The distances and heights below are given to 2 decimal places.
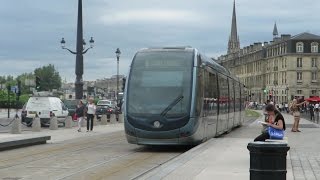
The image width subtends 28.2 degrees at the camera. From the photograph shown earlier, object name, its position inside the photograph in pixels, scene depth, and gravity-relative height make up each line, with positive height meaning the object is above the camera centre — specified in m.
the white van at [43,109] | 40.41 -0.25
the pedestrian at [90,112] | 33.89 -0.36
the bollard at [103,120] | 45.75 -1.06
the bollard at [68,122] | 38.41 -1.02
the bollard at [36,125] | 33.47 -1.06
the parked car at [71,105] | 52.54 +0.01
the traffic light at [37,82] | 56.05 +2.03
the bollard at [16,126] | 30.76 -1.03
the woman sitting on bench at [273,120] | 14.05 -0.31
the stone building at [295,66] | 164.00 +10.44
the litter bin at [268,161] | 7.79 -0.68
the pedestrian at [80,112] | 34.78 -0.38
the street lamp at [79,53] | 42.31 +3.48
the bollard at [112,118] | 49.00 -1.02
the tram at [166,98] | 20.88 +0.25
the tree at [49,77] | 184.88 +8.36
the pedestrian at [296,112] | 31.97 -0.30
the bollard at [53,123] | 35.84 -1.01
